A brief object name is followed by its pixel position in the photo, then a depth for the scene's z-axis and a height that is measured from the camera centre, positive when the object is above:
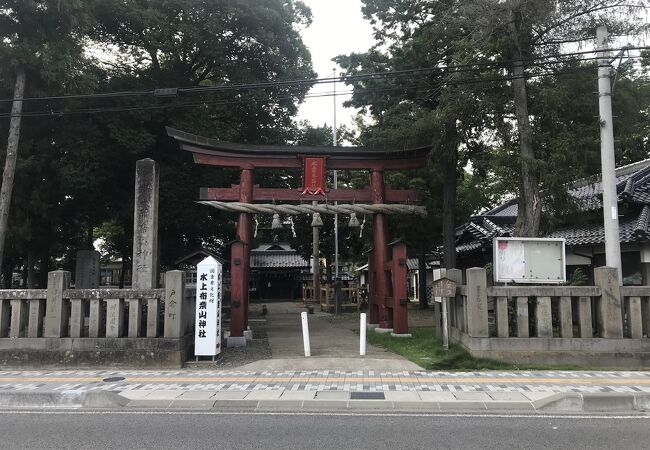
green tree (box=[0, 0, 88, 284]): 14.95 +7.28
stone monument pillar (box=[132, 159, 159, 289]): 13.34 +1.44
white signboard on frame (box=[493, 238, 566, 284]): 11.53 +0.34
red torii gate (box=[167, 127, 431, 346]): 14.27 +2.61
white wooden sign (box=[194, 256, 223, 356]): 11.38 -0.76
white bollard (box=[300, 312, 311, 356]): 12.05 -1.56
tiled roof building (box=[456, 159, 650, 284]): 14.63 +1.61
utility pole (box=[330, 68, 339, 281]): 29.53 +2.43
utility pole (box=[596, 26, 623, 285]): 11.17 +2.78
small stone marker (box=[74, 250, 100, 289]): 18.08 +0.27
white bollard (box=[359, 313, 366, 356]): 11.92 -1.54
